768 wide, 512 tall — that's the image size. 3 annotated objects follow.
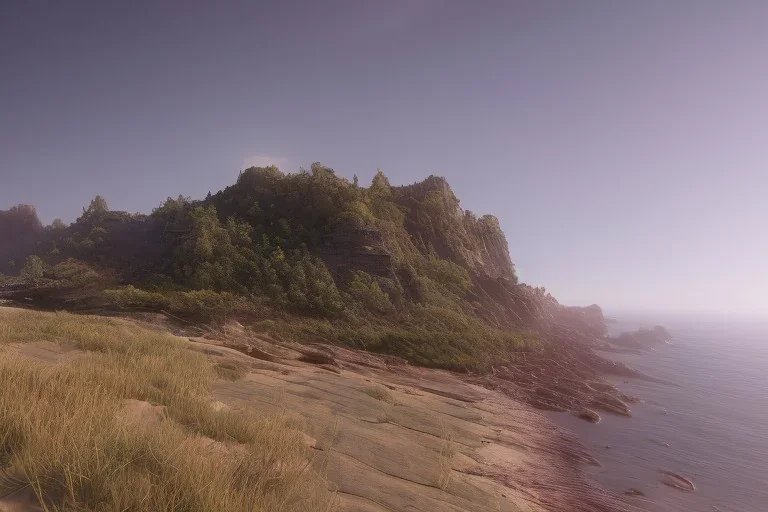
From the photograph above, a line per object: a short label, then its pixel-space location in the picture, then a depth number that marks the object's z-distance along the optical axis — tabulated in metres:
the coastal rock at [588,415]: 21.07
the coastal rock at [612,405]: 23.41
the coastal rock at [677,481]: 14.82
